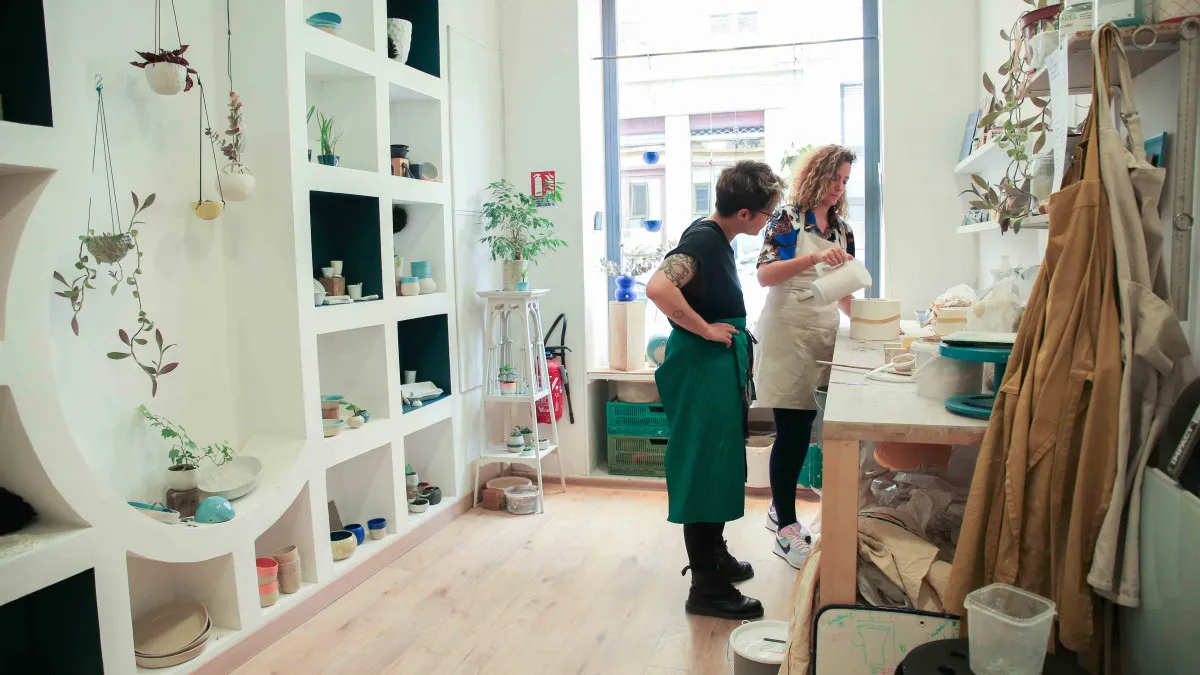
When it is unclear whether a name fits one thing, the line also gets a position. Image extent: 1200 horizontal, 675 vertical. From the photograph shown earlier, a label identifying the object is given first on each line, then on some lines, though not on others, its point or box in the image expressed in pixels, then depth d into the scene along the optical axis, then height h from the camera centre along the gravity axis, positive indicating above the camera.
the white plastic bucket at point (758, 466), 3.89 -0.90
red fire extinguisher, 4.11 -0.57
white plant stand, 3.85 -0.37
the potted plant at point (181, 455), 2.47 -0.51
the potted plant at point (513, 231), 3.85 +0.24
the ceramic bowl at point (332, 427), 2.95 -0.50
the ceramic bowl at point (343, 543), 3.02 -0.94
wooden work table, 1.57 -0.34
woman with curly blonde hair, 2.96 -0.16
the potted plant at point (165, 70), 2.29 +0.61
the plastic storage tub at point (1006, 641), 1.20 -0.55
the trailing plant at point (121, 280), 2.16 +0.03
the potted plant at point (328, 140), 2.97 +0.56
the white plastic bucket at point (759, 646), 2.01 -0.93
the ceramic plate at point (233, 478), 2.53 -0.59
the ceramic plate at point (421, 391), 3.51 -0.46
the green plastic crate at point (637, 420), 4.23 -0.73
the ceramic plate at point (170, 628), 2.29 -0.96
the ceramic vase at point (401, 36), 3.36 +1.01
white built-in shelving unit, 1.90 -0.17
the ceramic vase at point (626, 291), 4.34 -0.07
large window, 4.27 +0.92
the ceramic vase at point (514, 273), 3.86 +0.04
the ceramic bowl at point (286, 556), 2.74 -0.89
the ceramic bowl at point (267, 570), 2.65 -0.90
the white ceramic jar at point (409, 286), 3.42 -0.01
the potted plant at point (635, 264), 4.40 +0.08
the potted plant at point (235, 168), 2.56 +0.38
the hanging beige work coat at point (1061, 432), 1.35 -0.28
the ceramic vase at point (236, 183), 2.57 +0.33
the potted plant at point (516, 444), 3.94 -0.77
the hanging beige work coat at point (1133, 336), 1.30 -0.11
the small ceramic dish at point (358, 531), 3.18 -0.95
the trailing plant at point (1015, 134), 1.96 +0.35
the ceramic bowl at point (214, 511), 2.41 -0.65
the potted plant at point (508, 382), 3.93 -0.48
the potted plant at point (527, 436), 4.03 -0.75
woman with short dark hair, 2.55 -0.28
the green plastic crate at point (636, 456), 4.25 -0.92
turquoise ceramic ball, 4.23 -0.37
